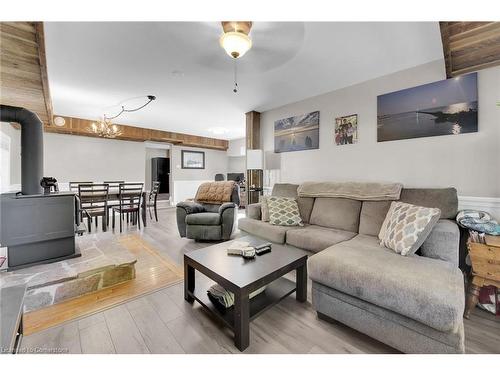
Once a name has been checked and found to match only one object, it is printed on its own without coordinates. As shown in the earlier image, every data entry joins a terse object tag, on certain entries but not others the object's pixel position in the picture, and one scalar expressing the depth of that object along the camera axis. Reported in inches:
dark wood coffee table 48.9
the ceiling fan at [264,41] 62.9
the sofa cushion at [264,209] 113.5
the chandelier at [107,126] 164.4
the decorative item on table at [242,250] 64.4
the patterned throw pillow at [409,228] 60.9
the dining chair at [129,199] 153.4
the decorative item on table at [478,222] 63.2
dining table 154.7
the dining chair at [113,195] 154.6
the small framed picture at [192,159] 280.4
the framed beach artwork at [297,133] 131.7
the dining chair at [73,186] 163.0
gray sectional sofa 41.0
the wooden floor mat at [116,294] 58.8
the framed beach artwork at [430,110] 81.2
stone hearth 65.8
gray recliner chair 120.7
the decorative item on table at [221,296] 58.4
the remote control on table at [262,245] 69.6
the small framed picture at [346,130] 113.7
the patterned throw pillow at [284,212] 105.3
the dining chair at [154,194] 187.3
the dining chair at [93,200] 140.7
